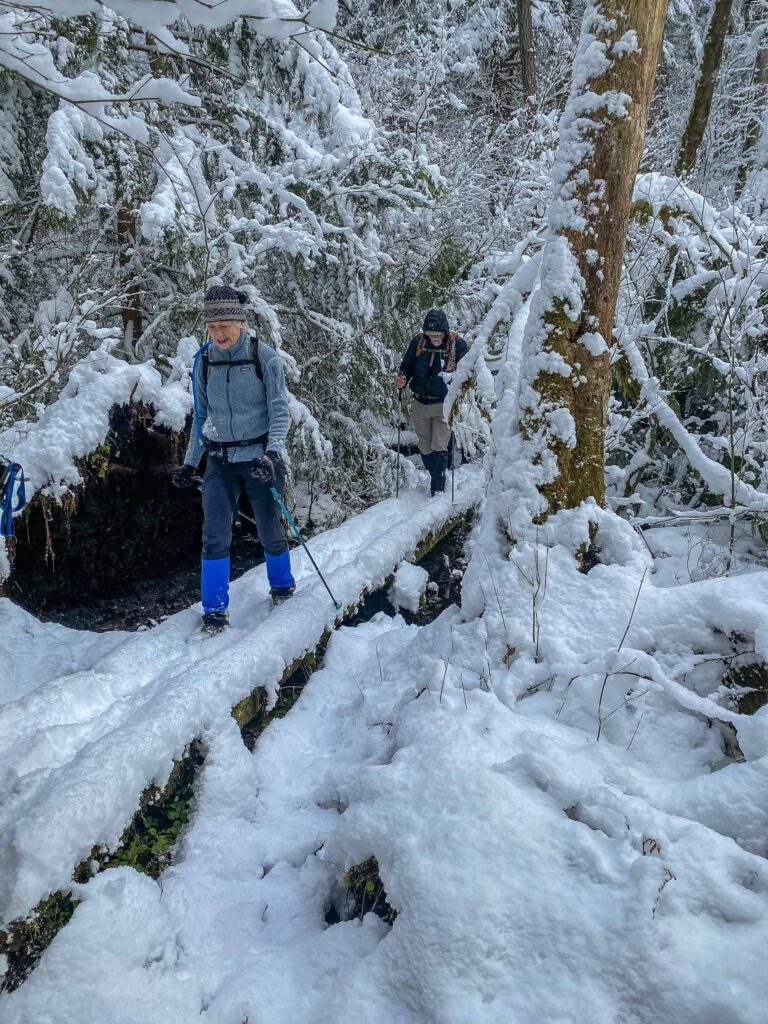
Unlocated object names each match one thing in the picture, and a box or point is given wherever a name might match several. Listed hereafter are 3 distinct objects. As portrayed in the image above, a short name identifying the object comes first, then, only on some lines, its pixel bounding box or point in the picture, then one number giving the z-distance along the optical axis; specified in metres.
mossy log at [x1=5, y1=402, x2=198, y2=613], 5.32
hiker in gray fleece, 4.35
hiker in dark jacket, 7.16
